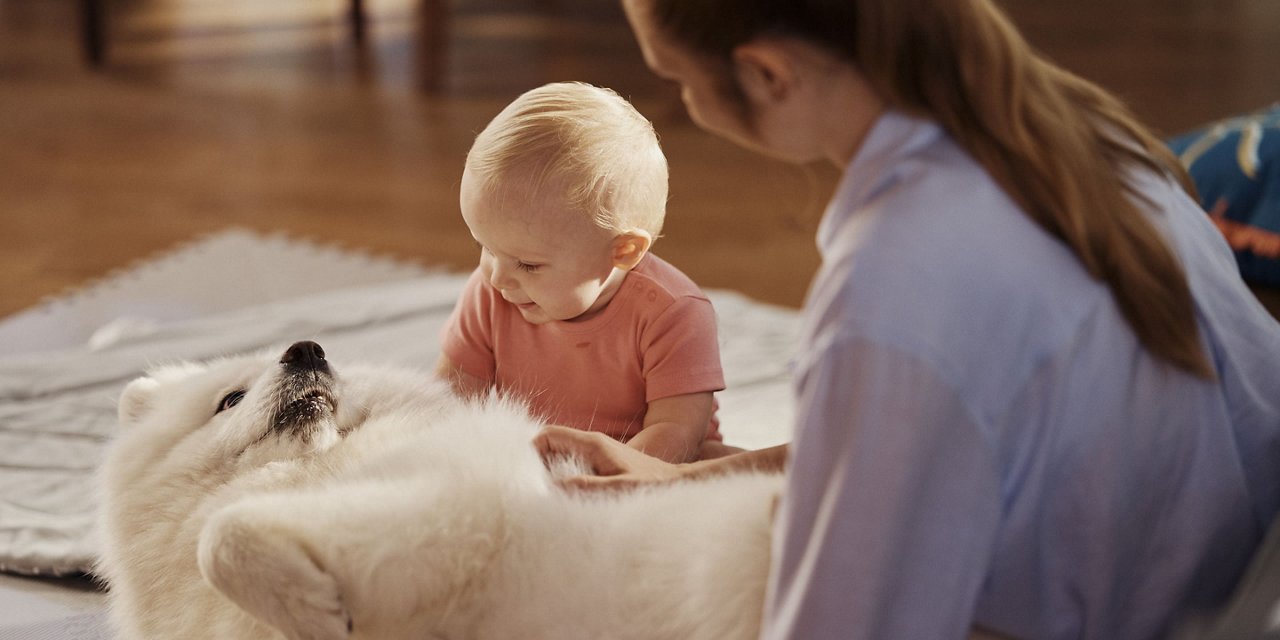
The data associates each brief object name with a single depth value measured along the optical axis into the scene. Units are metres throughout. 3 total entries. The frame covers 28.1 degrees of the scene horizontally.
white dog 1.50
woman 1.38
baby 1.69
